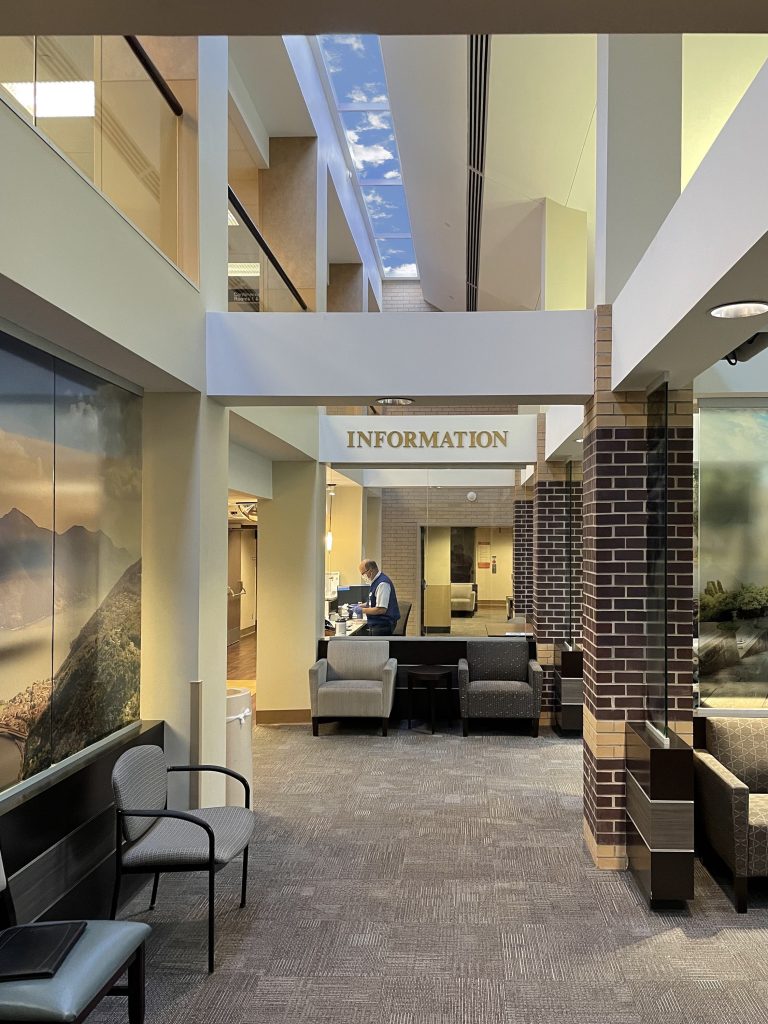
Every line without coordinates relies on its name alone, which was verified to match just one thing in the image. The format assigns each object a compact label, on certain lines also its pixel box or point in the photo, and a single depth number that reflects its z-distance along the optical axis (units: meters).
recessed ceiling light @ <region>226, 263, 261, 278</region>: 5.15
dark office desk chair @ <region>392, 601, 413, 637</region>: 11.04
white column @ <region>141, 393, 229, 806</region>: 4.38
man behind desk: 9.22
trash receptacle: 5.07
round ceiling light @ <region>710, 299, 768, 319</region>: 2.78
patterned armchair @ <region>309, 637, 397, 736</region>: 7.38
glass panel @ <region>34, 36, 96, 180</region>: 2.81
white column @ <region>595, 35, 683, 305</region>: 4.21
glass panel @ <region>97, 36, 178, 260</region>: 3.47
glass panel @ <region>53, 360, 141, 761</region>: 3.47
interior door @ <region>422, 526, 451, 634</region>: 14.60
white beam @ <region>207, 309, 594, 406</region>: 4.46
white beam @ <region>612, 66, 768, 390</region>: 2.23
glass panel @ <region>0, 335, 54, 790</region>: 2.97
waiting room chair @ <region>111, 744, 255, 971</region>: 3.32
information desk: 7.96
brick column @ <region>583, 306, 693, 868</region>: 4.29
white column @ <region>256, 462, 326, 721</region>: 8.02
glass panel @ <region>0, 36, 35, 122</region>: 2.50
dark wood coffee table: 7.66
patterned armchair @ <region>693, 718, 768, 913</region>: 3.80
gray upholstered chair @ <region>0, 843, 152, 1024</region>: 2.22
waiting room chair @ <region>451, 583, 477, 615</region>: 14.47
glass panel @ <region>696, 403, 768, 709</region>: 5.60
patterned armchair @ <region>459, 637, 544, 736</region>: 7.39
